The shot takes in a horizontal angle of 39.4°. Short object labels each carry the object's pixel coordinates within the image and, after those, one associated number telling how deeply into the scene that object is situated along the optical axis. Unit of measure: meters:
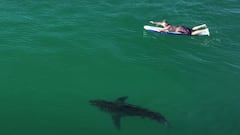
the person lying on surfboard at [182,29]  32.19
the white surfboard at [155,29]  33.00
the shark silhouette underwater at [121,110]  22.92
